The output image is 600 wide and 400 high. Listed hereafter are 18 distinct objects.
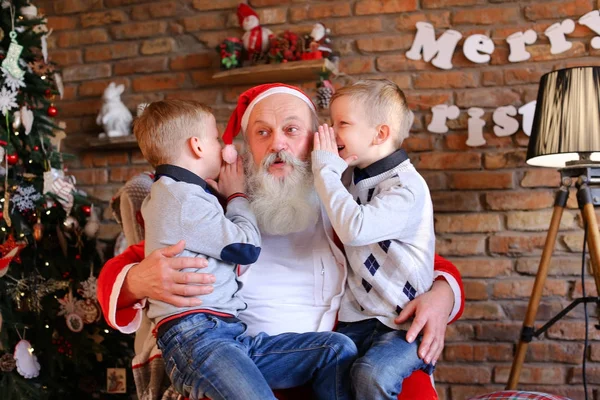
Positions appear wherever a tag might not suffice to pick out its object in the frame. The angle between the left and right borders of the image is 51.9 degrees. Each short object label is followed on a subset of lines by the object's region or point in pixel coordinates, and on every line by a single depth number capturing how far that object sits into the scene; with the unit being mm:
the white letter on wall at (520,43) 3111
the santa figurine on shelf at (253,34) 3410
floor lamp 2416
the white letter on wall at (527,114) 3084
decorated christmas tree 3006
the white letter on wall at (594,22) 3021
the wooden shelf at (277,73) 3254
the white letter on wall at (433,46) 3215
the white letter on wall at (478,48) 3168
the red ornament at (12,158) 2986
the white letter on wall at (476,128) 3156
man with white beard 1705
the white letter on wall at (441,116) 3213
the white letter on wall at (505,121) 3119
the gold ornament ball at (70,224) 3203
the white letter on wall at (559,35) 3059
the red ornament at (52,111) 3189
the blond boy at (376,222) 1567
